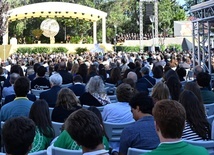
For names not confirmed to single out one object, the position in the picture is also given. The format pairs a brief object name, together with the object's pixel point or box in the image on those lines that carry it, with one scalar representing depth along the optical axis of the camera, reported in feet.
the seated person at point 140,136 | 10.72
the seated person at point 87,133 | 7.68
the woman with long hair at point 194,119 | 11.91
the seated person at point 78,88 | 23.52
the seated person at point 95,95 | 19.24
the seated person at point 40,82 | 26.40
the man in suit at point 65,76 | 30.66
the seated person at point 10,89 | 24.12
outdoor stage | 115.28
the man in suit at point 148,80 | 26.81
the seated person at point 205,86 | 19.43
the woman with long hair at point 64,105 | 15.57
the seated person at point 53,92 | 20.83
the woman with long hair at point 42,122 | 12.30
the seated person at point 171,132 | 7.18
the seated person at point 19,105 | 15.71
